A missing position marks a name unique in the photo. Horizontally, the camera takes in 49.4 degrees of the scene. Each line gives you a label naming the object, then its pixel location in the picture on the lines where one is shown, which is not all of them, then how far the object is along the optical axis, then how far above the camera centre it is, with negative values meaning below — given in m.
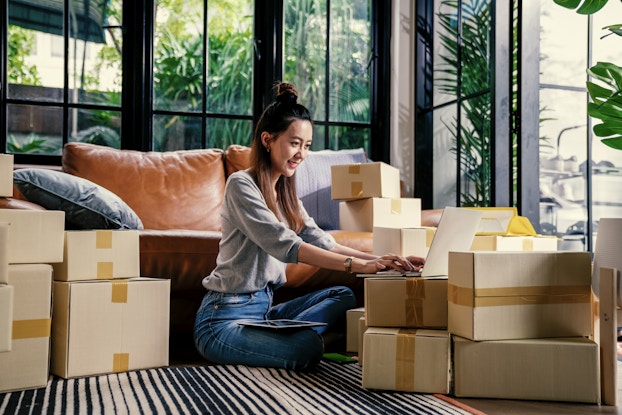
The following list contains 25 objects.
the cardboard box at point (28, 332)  1.86 -0.35
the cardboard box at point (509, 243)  2.38 -0.11
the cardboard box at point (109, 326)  2.03 -0.36
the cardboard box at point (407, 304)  1.95 -0.27
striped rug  1.64 -0.49
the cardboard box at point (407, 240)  2.39 -0.11
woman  2.10 -0.15
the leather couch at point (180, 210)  2.50 +0.00
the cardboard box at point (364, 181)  2.95 +0.13
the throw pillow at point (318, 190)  3.43 +0.10
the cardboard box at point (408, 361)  1.83 -0.41
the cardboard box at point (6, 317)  1.64 -0.27
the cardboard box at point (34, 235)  1.94 -0.08
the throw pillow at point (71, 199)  2.26 +0.03
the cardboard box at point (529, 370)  1.77 -0.42
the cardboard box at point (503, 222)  2.47 -0.04
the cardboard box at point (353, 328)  2.43 -0.43
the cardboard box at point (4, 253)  1.70 -0.11
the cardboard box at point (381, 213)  2.95 -0.01
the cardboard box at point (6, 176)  1.98 +0.09
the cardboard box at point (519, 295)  1.79 -0.23
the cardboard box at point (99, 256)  2.09 -0.15
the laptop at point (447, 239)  1.82 -0.08
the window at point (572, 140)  3.64 +0.39
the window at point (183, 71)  3.50 +0.77
